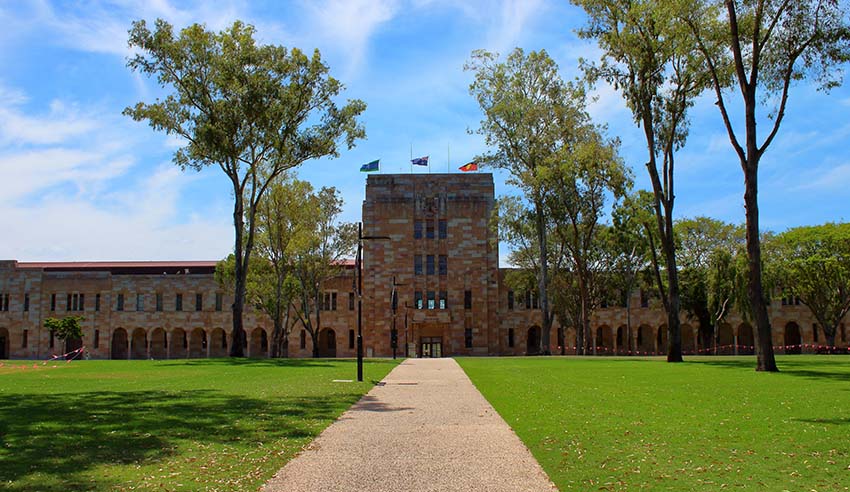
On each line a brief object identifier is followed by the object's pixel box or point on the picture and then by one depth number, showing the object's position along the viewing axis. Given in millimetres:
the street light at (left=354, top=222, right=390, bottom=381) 23197
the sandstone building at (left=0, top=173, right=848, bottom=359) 75062
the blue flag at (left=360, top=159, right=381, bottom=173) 73188
